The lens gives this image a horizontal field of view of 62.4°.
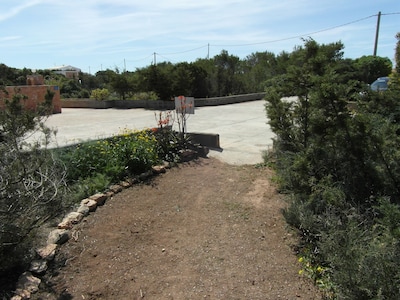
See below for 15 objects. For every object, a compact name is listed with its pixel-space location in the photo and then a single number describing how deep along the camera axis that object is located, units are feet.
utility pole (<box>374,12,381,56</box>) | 67.72
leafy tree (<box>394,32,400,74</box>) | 19.85
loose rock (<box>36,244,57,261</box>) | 10.46
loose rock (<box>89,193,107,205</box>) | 14.46
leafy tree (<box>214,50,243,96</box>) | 67.51
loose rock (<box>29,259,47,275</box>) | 9.85
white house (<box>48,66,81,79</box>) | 249.14
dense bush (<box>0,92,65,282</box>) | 8.94
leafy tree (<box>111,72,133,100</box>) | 66.28
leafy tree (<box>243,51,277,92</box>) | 73.42
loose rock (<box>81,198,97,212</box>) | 13.93
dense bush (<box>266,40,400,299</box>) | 7.31
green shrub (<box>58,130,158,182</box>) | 16.51
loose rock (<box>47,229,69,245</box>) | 11.41
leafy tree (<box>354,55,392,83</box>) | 69.46
